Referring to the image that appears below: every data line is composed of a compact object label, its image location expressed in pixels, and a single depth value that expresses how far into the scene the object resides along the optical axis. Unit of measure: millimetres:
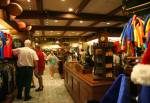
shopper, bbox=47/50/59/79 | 5550
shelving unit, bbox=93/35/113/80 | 2017
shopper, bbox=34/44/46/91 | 3868
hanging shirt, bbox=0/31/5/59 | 2866
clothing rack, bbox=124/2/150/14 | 1211
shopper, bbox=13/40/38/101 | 3150
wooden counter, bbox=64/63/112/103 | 1888
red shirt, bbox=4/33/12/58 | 3026
